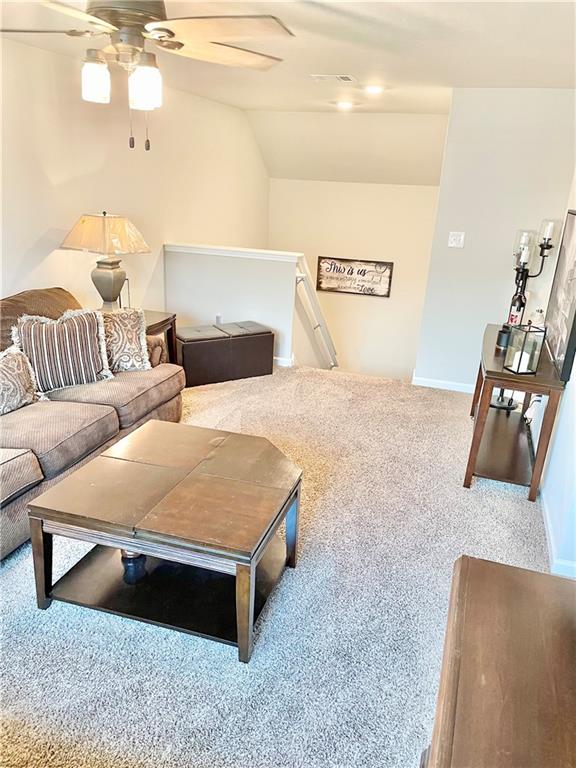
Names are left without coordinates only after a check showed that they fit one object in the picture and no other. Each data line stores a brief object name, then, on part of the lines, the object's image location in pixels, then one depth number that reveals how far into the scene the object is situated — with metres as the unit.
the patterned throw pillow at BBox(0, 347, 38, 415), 2.64
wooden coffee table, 1.75
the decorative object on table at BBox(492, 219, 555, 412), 3.68
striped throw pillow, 2.88
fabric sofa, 2.22
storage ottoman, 4.34
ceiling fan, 1.80
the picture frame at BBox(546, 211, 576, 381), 2.66
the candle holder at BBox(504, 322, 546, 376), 2.79
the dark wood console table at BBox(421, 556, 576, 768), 0.81
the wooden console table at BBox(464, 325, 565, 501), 2.74
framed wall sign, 6.62
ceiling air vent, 3.51
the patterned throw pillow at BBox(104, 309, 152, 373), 3.29
